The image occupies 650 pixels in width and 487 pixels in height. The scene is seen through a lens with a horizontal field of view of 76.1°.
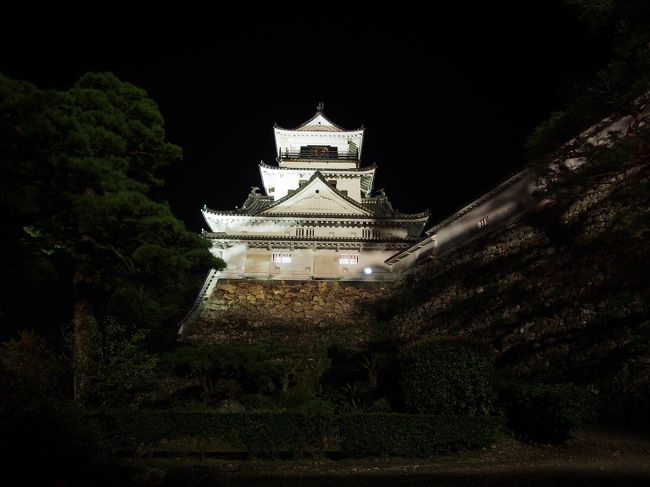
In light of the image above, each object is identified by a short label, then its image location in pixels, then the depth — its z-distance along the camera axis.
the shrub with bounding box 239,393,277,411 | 13.11
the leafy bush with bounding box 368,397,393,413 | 11.20
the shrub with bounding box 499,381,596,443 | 8.67
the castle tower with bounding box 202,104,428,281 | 26.91
